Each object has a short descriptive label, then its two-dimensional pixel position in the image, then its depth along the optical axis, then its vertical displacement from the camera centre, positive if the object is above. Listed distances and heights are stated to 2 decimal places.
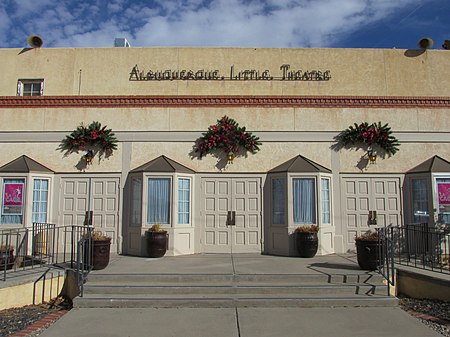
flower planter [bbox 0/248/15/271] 9.12 -1.06
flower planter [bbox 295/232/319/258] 10.97 -0.85
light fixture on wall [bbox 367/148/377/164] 12.42 +1.82
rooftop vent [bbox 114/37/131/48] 15.59 +6.85
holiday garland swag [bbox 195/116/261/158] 12.30 +2.34
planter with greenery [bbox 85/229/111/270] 8.75 -0.84
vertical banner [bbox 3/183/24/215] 11.73 +0.48
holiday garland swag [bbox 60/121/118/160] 12.34 +2.33
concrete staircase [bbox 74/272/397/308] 7.31 -1.52
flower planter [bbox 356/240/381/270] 8.70 -0.90
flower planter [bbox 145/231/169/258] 10.97 -0.82
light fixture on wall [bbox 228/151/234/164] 12.34 +1.82
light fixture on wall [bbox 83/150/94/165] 12.36 +1.80
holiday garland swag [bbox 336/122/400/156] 12.33 +2.43
